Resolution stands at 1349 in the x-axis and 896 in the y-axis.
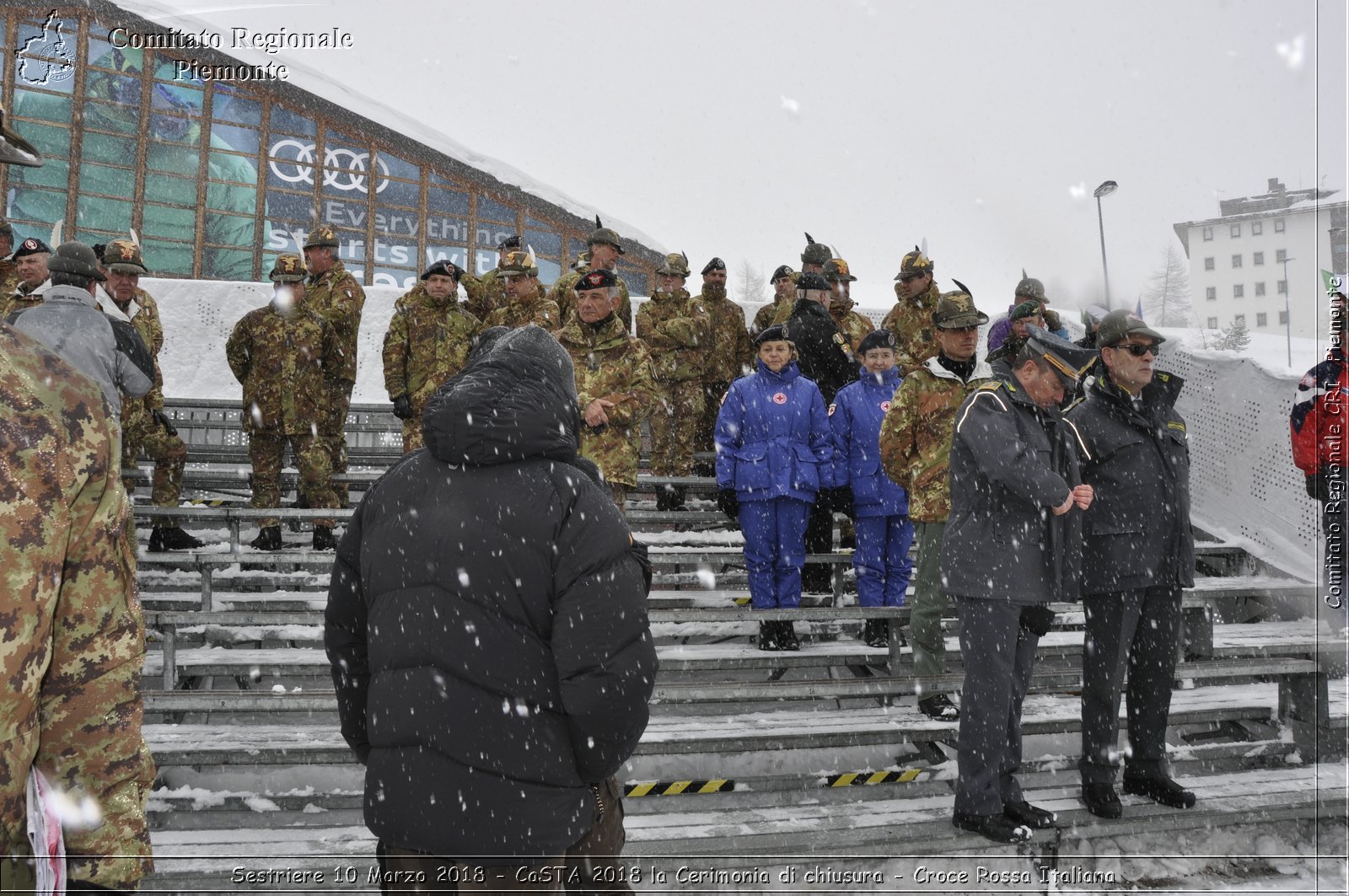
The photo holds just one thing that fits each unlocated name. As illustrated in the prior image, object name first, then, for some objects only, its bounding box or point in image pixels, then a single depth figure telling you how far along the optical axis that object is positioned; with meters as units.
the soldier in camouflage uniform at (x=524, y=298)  8.08
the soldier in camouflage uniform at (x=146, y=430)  7.34
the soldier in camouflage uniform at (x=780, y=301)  10.59
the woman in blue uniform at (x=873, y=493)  6.32
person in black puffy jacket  2.09
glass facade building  19.38
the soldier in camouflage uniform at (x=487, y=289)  9.25
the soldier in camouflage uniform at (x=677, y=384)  9.10
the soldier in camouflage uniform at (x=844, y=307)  9.73
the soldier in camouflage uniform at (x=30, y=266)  7.71
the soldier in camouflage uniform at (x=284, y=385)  7.84
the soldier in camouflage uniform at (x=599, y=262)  7.17
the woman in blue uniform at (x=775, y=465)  6.13
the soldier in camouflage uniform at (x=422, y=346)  8.36
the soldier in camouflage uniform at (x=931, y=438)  5.42
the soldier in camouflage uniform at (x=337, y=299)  8.39
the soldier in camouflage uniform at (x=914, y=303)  8.76
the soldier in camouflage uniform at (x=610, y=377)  6.34
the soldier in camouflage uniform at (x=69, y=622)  1.47
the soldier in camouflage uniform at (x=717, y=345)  10.47
